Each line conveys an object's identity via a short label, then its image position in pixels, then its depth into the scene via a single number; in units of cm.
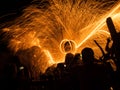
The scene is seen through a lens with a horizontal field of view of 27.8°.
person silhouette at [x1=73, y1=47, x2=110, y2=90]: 418
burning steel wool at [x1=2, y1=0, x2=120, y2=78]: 1058
